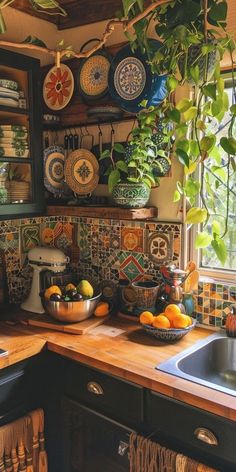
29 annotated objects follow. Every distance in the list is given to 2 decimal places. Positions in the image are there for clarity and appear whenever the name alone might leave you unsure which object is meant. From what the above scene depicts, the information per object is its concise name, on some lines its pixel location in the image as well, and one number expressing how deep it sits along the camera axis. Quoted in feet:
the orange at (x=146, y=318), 5.83
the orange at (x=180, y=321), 5.67
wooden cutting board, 6.05
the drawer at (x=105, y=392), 4.91
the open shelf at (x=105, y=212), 6.29
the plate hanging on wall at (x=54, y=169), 7.35
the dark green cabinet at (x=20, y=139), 6.57
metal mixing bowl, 6.15
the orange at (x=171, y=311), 5.77
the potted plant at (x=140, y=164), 6.08
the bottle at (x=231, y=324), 5.77
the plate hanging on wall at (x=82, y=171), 7.12
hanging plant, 3.60
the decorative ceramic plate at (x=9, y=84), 6.47
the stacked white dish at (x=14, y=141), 6.64
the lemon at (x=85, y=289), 6.40
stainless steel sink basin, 5.36
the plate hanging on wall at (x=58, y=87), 7.27
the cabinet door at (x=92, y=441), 5.16
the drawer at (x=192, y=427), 4.19
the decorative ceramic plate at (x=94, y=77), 6.72
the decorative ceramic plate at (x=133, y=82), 6.22
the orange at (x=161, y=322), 5.66
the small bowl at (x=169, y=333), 5.59
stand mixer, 6.86
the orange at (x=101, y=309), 6.57
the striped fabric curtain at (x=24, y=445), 5.32
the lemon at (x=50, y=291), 6.38
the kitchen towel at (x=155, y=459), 4.40
